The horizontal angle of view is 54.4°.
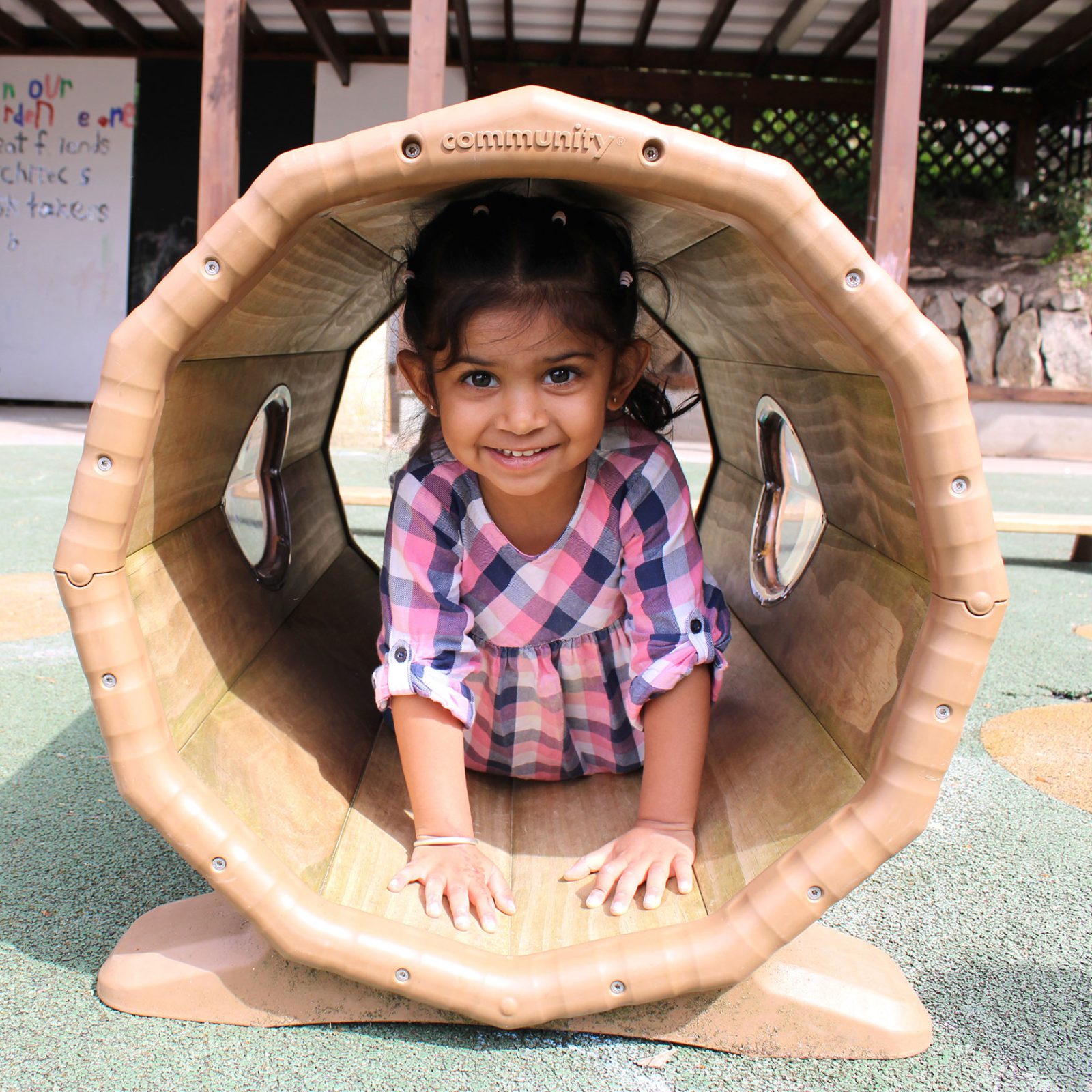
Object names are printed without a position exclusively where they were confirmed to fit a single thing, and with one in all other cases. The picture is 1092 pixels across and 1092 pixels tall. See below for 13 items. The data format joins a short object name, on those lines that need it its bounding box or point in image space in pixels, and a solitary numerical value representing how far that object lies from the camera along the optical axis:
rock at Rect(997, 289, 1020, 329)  10.26
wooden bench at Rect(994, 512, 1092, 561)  3.94
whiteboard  9.90
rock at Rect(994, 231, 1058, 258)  10.55
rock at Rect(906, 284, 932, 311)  10.24
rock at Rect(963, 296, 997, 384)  10.02
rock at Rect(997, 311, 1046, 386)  10.01
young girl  1.49
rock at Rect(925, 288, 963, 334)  10.15
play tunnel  1.08
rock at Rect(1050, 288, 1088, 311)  10.30
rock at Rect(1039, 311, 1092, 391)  10.09
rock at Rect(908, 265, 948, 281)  10.33
